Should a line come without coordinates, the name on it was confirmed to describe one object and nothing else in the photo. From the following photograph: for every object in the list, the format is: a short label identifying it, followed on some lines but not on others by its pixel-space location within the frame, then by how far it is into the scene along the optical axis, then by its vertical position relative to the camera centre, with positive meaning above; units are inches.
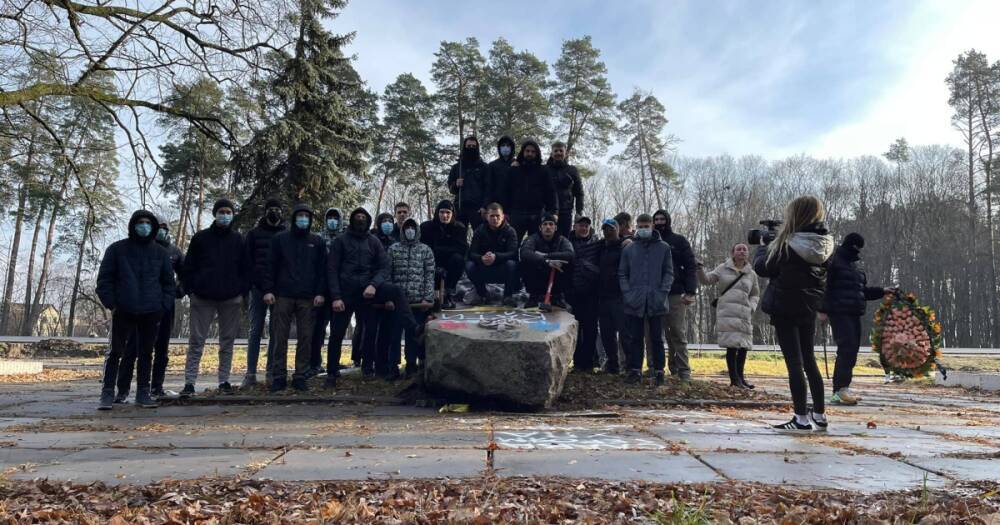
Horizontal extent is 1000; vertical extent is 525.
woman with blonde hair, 200.4 +14.4
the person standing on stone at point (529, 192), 353.1 +73.2
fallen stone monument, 239.8 -15.1
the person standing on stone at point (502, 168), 360.5 +87.1
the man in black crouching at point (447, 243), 344.5 +42.1
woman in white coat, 344.5 +16.2
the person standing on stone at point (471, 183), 382.0 +82.3
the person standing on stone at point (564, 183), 356.8 +81.2
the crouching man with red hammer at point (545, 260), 313.6 +31.6
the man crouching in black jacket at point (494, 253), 315.3 +34.8
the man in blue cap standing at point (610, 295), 332.2 +17.0
